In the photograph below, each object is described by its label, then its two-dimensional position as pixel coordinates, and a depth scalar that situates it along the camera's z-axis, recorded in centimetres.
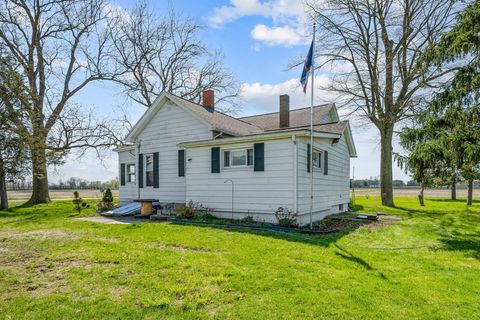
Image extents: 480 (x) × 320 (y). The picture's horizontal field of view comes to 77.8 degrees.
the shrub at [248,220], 1043
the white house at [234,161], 1002
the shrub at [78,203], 1453
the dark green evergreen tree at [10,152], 1022
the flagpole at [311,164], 913
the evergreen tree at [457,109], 871
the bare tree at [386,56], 1797
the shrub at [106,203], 1471
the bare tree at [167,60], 2536
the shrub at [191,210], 1136
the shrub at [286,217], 941
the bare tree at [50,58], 1948
